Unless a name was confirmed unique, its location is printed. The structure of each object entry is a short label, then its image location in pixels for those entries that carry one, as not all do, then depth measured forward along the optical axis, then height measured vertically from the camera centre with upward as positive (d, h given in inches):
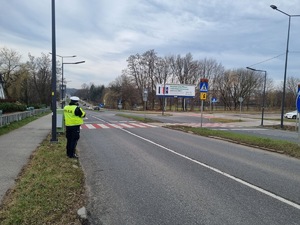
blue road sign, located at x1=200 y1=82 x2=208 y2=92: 568.0 +40.9
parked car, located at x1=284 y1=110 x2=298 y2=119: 1384.5 -54.4
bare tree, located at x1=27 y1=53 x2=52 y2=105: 2170.6 +201.2
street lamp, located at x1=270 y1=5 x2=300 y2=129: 715.8 +175.5
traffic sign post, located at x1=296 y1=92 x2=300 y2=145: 325.3 +5.1
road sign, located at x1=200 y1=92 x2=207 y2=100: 577.5 +20.4
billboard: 2110.6 +115.3
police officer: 260.5 -29.2
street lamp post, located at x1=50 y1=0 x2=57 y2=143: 357.4 +28.6
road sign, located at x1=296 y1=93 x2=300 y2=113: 325.3 +5.2
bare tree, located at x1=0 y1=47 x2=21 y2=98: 1996.1 +239.4
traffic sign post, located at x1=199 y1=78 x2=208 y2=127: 568.9 +38.2
